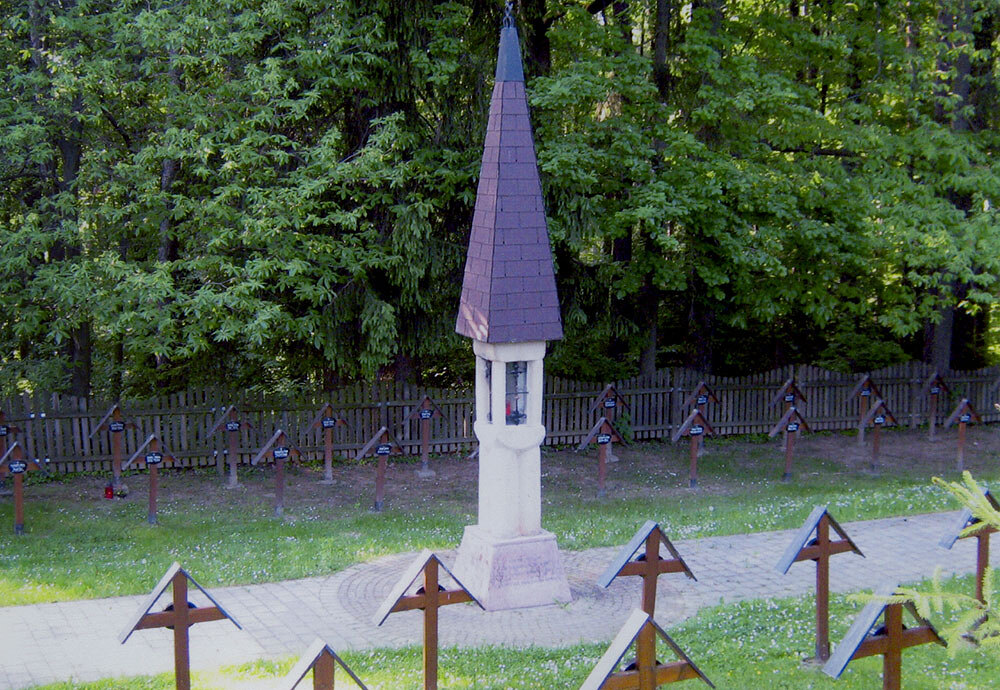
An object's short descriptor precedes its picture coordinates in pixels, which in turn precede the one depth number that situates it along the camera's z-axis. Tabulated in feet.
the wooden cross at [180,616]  21.84
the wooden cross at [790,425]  49.37
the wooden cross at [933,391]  59.31
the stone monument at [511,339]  32.22
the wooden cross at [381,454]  43.80
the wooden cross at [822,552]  26.30
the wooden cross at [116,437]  46.52
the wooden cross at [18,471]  40.11
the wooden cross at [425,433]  51.21
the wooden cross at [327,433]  49.57
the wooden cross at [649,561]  26.08
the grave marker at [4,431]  44.62
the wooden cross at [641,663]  17.66
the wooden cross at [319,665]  16.96
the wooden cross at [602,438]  46.50
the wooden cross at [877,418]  51.34
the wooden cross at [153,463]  40.96
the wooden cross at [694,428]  48.11
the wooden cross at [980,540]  26.12
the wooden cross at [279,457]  43.24
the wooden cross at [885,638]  19.86
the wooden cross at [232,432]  47.87
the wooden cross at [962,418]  50.54
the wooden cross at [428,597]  22.53
